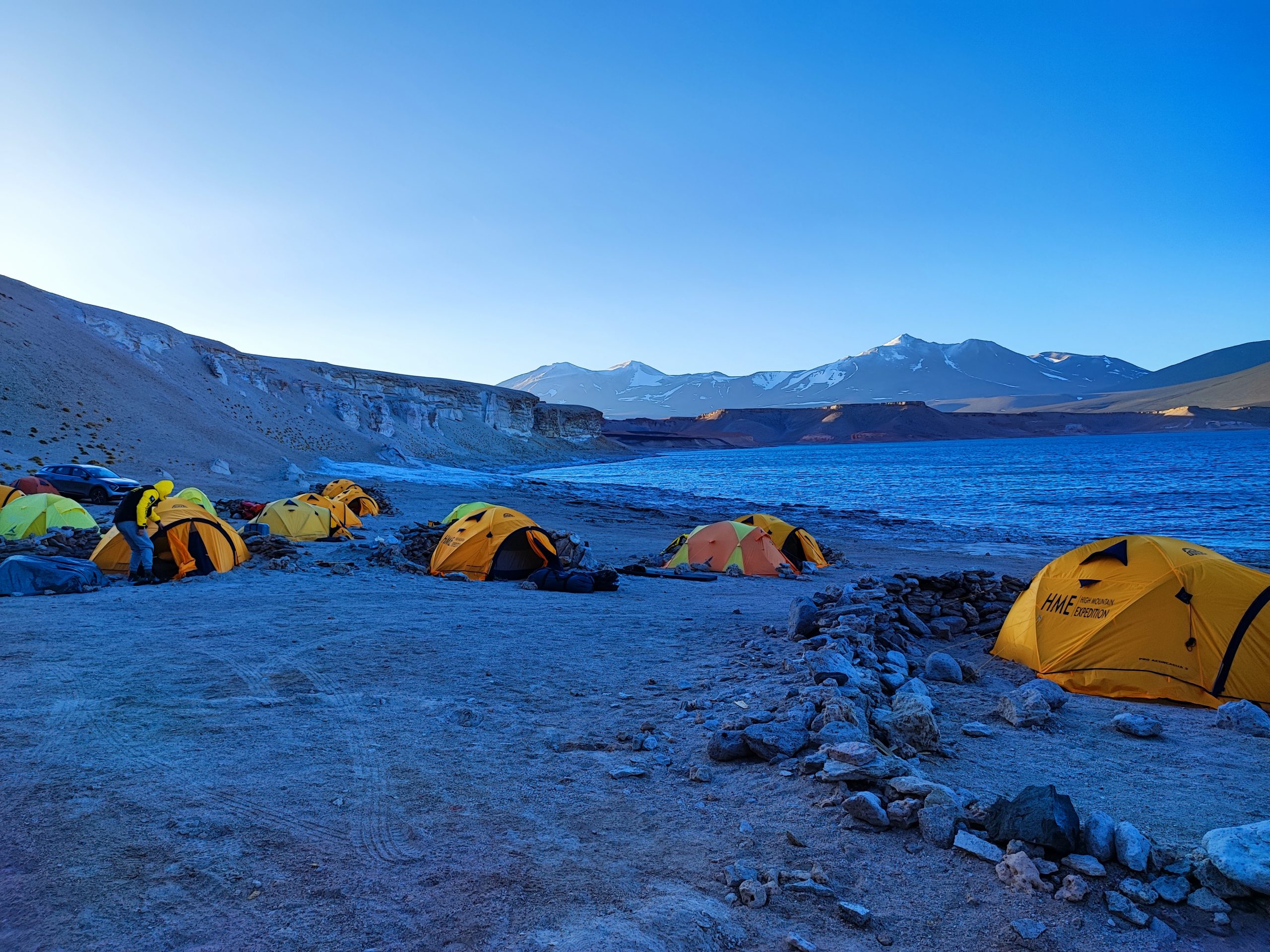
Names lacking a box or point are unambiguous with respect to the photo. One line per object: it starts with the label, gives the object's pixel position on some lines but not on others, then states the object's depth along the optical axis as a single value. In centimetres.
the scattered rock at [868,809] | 371
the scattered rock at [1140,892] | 303
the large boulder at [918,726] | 486
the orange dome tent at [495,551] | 1343
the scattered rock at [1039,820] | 327
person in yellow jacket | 1125
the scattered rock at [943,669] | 689
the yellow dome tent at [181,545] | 1187
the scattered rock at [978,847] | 332
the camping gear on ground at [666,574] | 1455
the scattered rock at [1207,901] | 298
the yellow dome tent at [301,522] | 1673
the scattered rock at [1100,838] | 324
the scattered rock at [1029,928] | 288
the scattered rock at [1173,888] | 304
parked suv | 2230
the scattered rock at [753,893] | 313
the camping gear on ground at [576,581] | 1213
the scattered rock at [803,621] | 810
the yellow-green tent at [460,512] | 1900
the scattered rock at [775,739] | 466
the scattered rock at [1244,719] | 543
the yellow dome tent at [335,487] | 2309
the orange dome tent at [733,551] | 1551
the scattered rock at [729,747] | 476
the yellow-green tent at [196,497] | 1573
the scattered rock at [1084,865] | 313
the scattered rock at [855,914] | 300
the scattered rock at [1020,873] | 313
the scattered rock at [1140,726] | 537
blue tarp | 1005
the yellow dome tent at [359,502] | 2228
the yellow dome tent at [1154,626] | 629
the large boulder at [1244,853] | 295
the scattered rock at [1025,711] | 554
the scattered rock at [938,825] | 354
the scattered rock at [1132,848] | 315
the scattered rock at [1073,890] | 303
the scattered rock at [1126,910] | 292
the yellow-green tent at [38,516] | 1489
